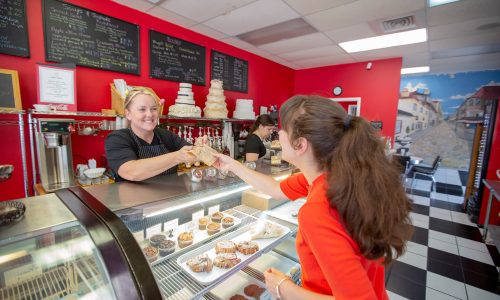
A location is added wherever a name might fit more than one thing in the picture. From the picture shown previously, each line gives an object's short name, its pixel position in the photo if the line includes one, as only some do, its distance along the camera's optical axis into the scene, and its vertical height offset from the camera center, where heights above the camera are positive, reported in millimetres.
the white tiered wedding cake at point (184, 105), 3727 +217
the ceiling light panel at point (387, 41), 4141 +1529
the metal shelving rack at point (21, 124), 2394 -106
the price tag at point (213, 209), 1993 -721
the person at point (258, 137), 3908 -246
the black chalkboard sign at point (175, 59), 3816 +992
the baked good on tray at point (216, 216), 1960 -764
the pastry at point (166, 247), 1526 -795
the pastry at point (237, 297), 1728 -1228
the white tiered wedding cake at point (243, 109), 4820 +238
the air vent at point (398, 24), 3562 +1532
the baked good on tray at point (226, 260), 1495 -860
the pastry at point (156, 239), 1568 -772
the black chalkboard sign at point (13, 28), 2545 +901
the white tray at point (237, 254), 1396 -875
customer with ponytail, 789 -266
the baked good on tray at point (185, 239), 1633 -798
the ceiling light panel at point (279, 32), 3899 +1543
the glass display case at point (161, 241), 863 -689
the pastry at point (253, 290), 1752 -1212
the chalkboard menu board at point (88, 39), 2858 +989
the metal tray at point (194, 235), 1540 -824
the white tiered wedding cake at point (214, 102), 4207 +313
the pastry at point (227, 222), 1926 -790
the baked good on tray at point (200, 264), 1433 -843
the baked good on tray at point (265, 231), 1878 -853
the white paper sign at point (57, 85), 2631 +332
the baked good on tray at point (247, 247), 1663 -856
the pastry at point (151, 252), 1449 -800
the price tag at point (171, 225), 1665 -721
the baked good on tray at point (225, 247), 1644 -843
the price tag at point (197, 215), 1844 -718
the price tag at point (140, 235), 1513 -719
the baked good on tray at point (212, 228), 1828 -798
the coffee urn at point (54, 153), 2555 -406
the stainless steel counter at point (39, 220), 932 -437
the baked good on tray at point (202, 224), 1862 -777
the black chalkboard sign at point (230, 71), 4730 +1005
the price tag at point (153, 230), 1578 -717
